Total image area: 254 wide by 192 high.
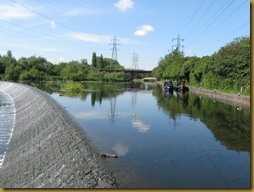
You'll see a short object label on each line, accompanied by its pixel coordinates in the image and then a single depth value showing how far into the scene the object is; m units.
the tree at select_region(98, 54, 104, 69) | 109.22
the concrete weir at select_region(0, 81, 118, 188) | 7.86
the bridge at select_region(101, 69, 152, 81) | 101.42
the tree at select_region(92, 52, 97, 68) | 106.19
